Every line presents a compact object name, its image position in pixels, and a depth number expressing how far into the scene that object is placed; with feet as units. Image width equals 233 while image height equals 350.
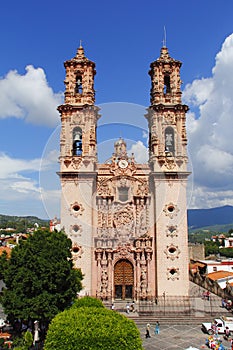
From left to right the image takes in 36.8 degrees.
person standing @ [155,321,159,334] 70.28
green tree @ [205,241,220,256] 271.65
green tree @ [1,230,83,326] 60.39
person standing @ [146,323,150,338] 67.26
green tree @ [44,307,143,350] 41.73
